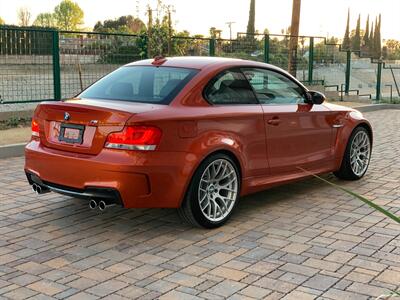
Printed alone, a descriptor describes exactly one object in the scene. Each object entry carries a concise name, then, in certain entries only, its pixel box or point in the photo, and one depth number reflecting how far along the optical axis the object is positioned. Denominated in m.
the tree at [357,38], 75.88
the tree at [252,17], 47.06
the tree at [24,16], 74.81
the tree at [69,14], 90.75
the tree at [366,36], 80.19
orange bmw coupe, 4.59
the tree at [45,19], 82.57
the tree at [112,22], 62.31
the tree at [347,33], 66.07
